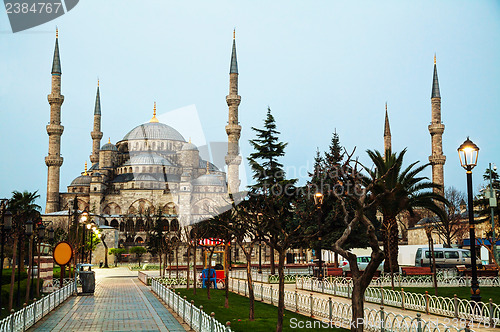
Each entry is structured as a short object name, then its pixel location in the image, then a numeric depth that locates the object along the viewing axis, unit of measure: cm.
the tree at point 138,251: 5876
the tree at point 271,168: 3154
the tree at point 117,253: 5997
